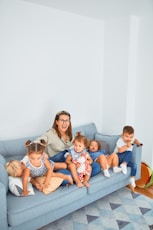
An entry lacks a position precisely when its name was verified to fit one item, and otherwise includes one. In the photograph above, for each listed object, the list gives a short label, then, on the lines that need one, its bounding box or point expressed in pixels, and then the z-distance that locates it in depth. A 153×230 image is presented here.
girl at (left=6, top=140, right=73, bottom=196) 1.96
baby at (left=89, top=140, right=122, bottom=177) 2.44
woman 2.46
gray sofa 1.73
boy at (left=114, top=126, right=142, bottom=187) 2.60
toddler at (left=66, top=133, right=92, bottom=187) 2.25
